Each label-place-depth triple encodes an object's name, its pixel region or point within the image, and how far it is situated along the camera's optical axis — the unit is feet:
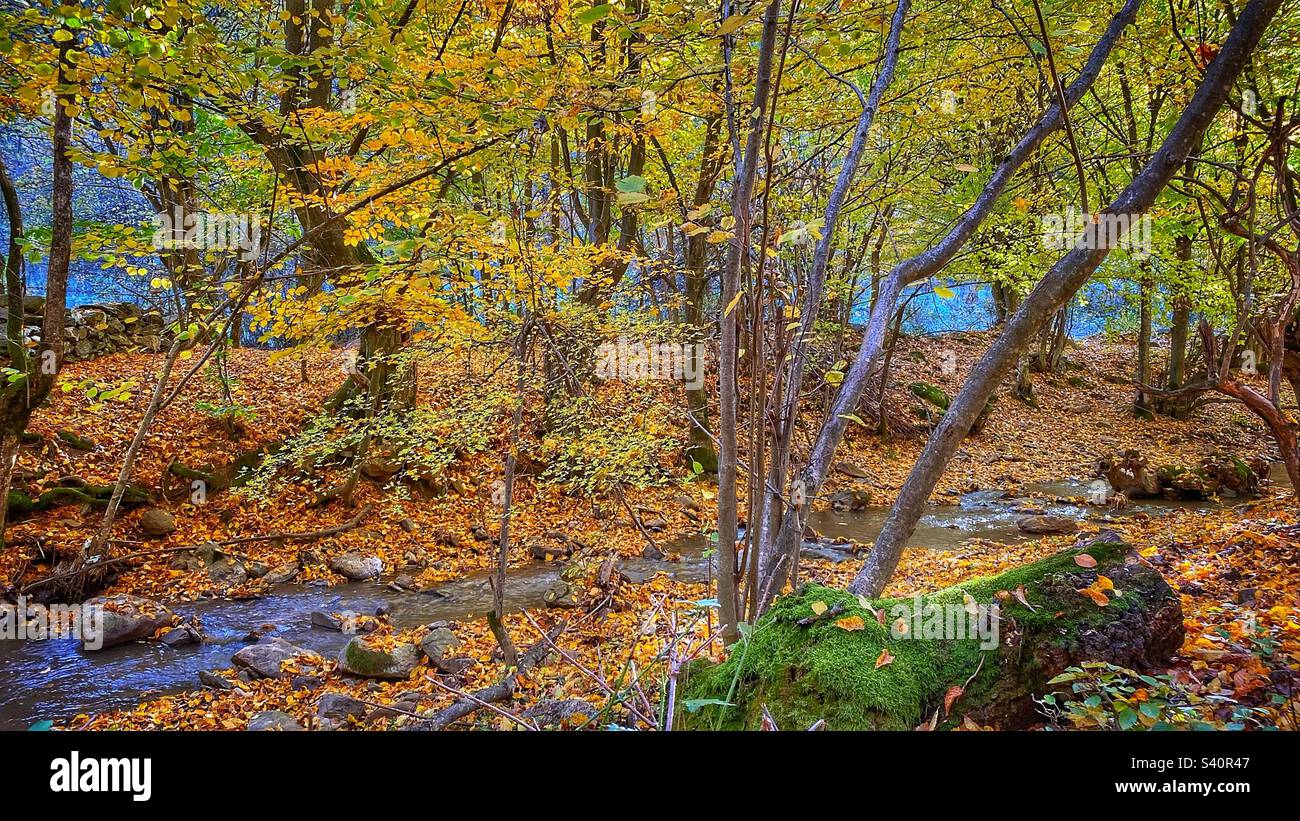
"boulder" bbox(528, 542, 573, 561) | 28.73
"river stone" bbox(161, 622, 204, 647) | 19.69
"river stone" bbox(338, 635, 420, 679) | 17.97
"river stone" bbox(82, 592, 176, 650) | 19.29
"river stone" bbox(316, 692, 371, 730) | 15.21
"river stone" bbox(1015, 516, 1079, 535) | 29.21
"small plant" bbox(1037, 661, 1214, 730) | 5.19
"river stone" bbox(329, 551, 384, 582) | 26.30
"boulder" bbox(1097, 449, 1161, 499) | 34.06
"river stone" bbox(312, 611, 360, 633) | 21.54
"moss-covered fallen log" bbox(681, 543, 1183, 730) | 6.07
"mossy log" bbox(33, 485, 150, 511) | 25.67
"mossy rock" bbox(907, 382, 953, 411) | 51.62
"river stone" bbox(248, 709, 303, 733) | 14.90
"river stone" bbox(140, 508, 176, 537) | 26.50
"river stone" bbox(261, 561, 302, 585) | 25.22
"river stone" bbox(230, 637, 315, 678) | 17.97
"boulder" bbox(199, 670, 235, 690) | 17.25
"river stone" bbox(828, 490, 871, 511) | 36.22
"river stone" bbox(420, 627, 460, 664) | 18.85
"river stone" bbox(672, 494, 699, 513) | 35.24
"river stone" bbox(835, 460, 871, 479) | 40.50
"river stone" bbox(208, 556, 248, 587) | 24.70
